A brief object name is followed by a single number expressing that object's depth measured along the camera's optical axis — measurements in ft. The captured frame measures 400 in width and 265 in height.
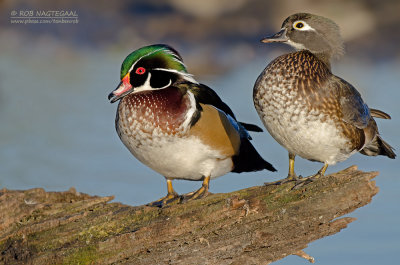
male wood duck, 31.73
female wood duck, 31.53
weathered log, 28.66
